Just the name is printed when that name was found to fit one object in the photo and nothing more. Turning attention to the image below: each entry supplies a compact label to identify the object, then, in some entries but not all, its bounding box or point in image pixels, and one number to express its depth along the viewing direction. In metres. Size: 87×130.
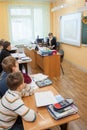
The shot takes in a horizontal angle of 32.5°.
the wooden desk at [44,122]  1.27
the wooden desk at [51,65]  4.52
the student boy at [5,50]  3.56
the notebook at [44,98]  1.55
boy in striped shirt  1.32
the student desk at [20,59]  3.81
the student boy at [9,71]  1.76
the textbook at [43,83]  2.02
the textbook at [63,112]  1.34
